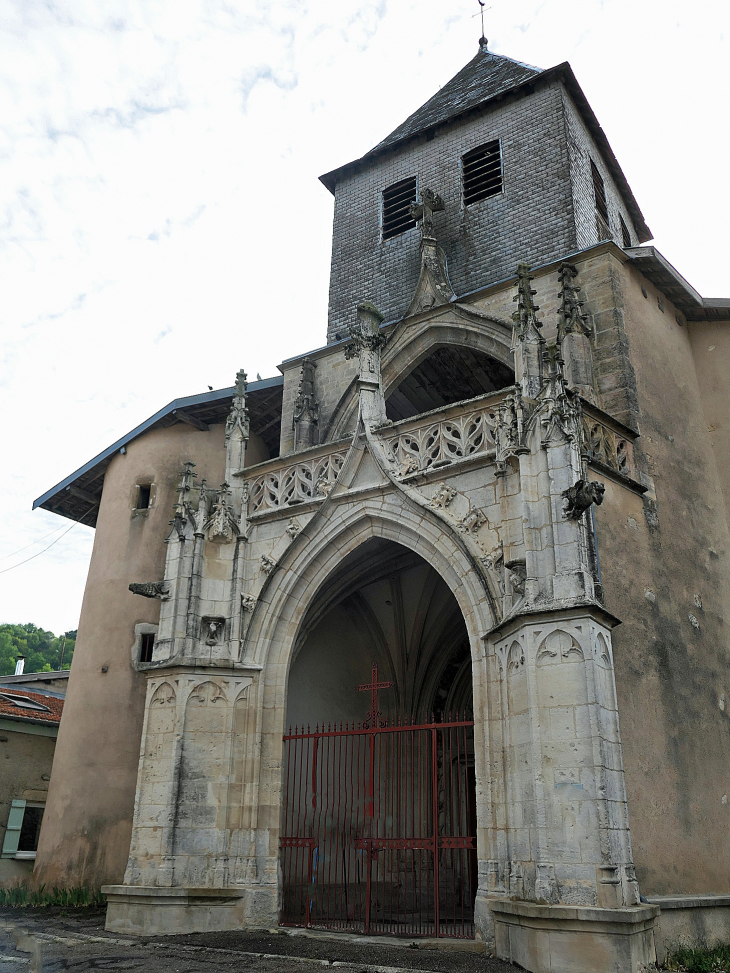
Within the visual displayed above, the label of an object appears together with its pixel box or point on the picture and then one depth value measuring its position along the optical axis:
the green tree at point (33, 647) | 47.84
